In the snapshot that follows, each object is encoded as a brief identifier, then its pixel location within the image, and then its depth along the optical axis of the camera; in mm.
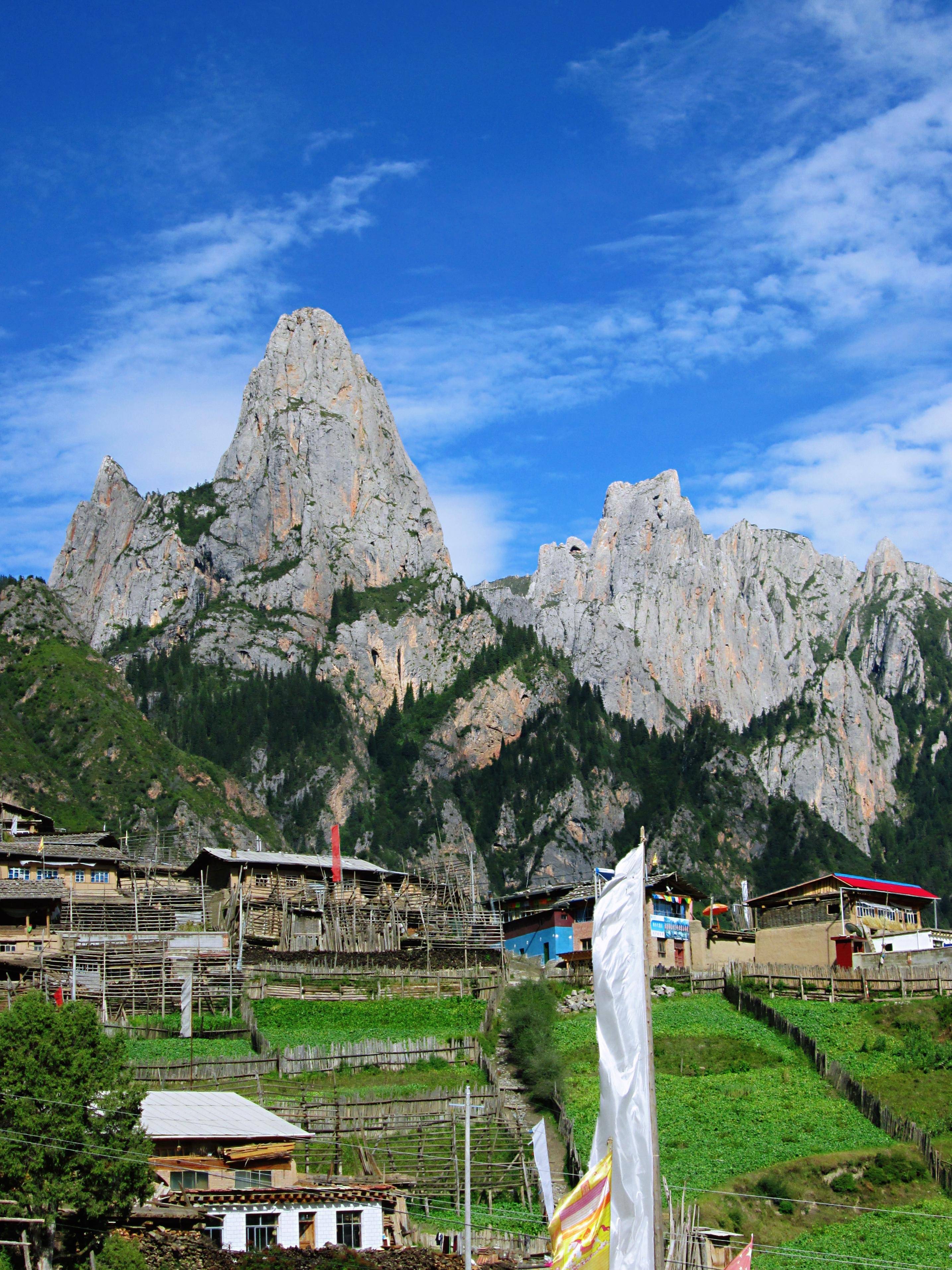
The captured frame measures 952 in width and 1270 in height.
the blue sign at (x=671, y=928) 81062
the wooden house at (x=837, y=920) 77500
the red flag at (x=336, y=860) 85500
